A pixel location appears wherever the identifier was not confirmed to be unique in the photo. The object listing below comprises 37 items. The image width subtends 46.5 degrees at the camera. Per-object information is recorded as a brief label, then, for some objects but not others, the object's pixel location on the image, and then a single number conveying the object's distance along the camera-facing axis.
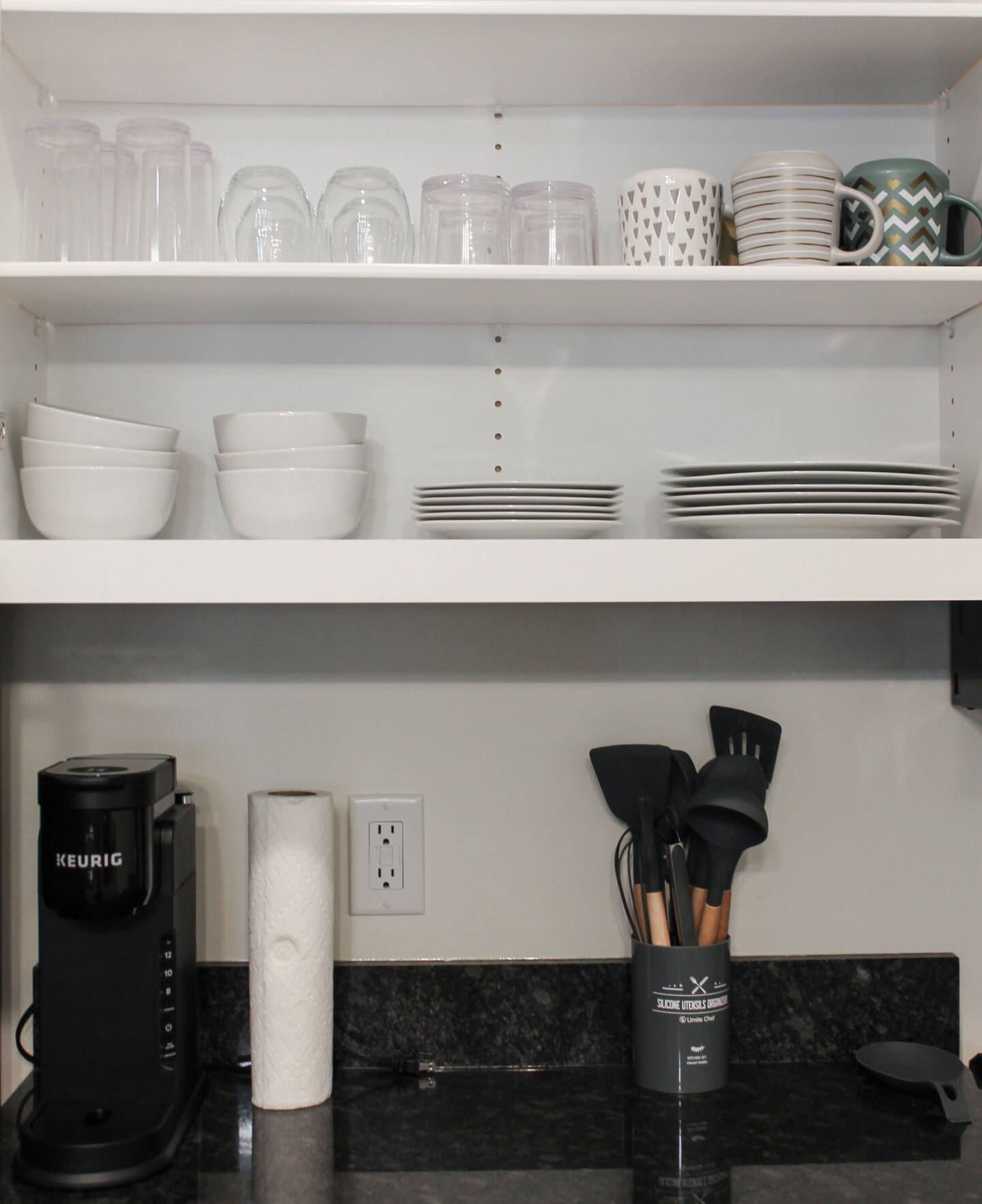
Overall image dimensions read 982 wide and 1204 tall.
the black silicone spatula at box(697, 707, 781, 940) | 1.32
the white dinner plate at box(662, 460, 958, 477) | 1.08
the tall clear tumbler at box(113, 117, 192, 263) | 1.17
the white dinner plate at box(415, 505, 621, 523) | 1.09
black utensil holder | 1.22
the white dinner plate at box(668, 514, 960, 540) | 1.10
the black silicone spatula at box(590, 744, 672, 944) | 1.28
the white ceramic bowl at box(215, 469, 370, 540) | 1.10
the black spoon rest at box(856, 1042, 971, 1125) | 1.19
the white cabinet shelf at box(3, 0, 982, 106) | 1.09
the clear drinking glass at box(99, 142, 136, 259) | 1.17
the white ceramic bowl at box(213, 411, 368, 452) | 1.11
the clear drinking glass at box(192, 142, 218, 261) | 1.19
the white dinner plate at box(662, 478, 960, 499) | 1.09
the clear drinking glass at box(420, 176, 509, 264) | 1.17
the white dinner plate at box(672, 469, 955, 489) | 1.09
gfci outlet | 1.32
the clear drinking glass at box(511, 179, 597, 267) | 1.18
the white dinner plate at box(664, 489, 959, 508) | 1.09
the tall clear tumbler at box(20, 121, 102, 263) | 1.15
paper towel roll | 1.19
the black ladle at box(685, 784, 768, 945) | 1.21
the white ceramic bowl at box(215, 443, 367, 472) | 1.11
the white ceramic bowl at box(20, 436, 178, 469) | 1.10
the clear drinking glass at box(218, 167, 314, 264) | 1.18
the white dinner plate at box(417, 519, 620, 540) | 1.09
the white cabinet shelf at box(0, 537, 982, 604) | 1.06
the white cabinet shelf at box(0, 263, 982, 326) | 1.10
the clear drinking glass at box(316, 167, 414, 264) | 1.18
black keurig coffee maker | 1.08
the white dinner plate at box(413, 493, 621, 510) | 1.09
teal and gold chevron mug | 1.19
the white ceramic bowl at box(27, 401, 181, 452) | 1.10
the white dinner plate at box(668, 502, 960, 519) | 1.09
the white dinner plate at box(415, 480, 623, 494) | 1.09
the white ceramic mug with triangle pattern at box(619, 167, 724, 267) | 1.17
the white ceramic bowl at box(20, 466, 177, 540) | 1.10
